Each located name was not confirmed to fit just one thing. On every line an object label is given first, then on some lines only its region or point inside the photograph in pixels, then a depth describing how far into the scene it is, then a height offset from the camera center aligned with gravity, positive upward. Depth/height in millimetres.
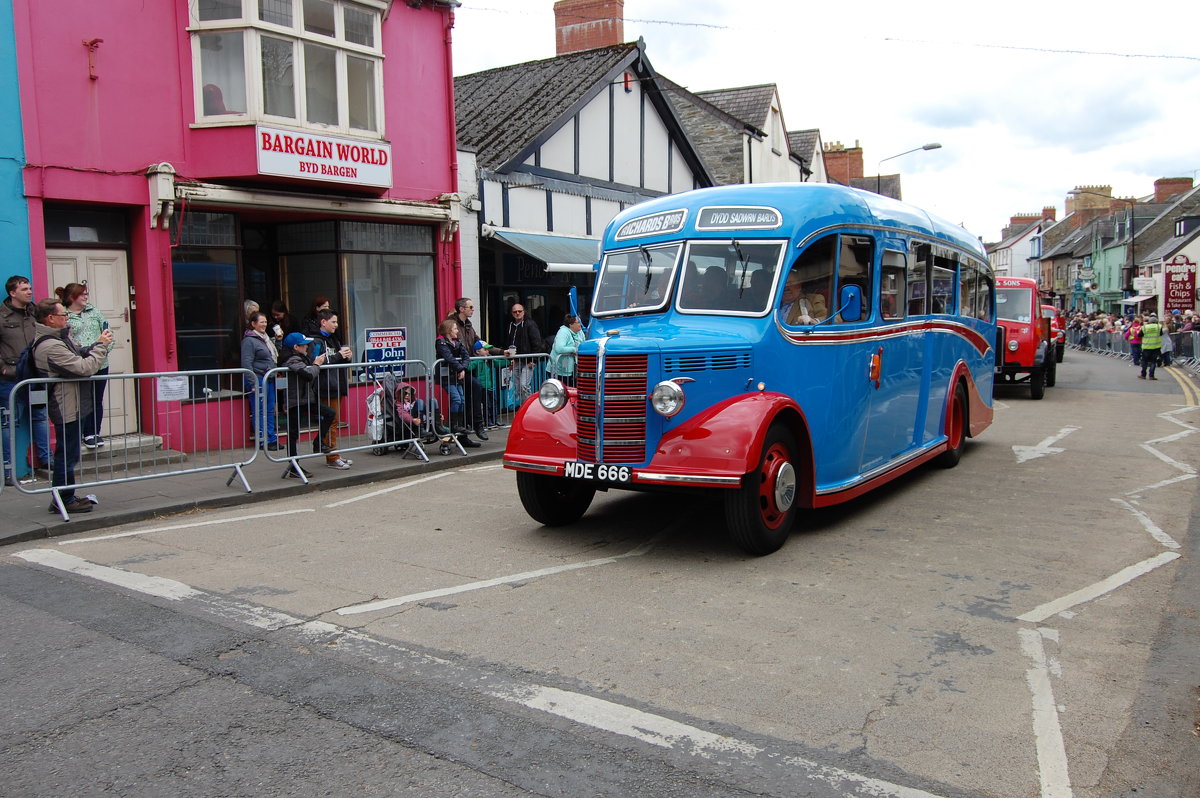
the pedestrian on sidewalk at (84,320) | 8922 +275
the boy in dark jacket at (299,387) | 9844 -487
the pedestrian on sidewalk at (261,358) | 9992 -184
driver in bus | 7078 +197
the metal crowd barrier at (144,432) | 8023 -904
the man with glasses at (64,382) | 7902 -304
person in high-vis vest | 23406 -494
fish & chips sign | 42438 +1553
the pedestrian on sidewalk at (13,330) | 9141 +174
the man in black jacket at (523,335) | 14484 +22
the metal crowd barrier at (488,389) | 11789 -689
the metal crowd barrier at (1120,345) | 28453 -848
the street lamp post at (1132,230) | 49675 +5665
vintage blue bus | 6547 -241
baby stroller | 10984 -1048
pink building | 10688 +2325
